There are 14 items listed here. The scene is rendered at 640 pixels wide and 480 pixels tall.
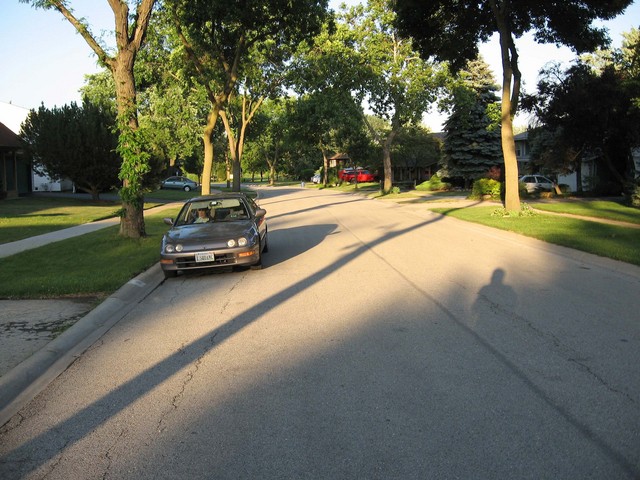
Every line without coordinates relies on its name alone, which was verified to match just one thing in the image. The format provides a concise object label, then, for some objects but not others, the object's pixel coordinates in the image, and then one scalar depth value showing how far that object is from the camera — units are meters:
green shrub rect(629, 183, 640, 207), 22.64
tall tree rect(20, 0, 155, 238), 13.22
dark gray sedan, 9.39
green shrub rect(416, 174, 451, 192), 47.34
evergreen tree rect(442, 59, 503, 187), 44.25
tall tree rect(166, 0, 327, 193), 18.77
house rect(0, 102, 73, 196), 33.62
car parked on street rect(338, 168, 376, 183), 67.24
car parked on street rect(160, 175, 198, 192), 57.25
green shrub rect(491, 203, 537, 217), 19.09
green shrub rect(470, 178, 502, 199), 32.19
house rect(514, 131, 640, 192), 33.97
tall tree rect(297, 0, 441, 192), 33.78
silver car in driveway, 38.02
